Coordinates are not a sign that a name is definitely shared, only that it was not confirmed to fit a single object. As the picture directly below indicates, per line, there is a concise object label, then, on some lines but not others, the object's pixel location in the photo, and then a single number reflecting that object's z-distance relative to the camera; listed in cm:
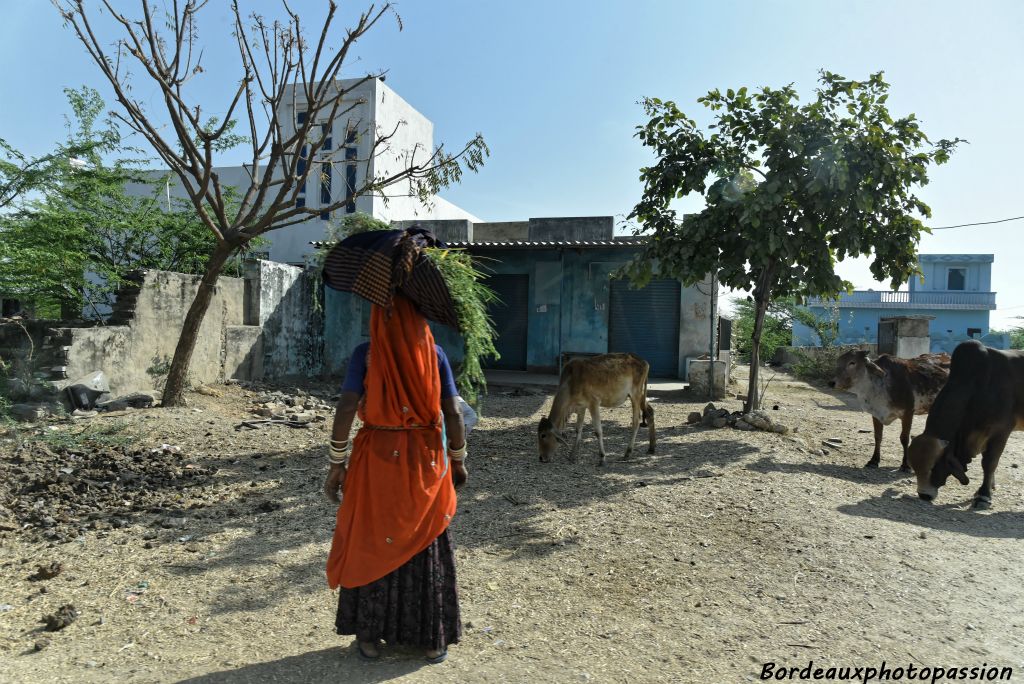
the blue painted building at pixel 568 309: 1416
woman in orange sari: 293
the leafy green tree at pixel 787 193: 820
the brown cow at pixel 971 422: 615
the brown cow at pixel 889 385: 771
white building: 1992
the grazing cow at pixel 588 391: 725
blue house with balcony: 3322
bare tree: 866
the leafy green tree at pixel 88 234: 998
